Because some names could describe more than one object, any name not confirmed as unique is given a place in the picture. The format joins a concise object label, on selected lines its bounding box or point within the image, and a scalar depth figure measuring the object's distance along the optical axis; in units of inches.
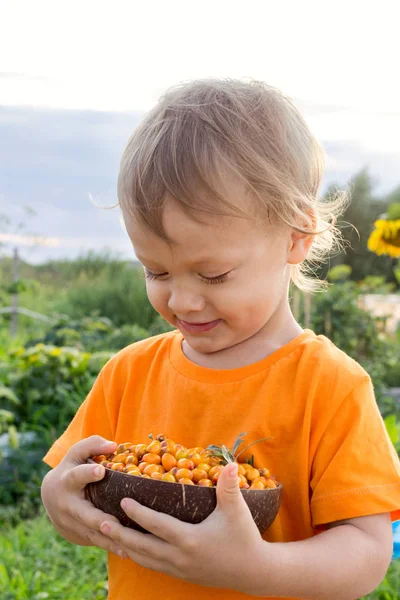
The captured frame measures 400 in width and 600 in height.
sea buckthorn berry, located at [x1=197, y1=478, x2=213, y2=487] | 28.5
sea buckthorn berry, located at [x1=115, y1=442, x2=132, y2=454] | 30.6
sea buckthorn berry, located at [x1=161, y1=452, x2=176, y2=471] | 29.0
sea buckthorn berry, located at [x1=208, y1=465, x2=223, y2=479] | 28.7
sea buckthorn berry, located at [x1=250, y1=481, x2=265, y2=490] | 29.1
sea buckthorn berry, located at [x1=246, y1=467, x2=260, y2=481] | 29.4
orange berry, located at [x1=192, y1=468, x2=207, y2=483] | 28.7
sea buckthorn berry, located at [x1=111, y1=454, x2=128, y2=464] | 29.9
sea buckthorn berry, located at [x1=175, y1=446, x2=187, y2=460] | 29.2
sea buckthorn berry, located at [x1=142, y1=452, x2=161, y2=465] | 29.2
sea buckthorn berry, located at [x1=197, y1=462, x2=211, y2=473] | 28.8
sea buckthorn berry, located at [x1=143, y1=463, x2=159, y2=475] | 28.9
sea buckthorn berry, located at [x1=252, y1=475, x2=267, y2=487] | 29.3
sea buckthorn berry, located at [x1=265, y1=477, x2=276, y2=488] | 29.5
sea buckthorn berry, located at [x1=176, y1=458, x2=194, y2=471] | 28.8
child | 29.1
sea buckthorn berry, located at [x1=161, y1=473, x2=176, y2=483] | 28.5
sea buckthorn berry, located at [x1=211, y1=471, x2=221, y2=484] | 28.6
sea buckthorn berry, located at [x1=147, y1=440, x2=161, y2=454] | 29.3
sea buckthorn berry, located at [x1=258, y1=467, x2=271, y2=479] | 29.9
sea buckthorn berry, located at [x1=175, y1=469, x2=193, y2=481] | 28.6
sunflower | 147.5
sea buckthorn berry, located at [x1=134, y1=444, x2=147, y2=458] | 29.7
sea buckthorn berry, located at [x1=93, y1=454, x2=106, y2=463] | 30.9
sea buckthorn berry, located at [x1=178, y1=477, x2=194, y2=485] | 28.4
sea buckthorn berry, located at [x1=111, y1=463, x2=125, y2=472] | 29.4
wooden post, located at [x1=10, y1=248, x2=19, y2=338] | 249.8
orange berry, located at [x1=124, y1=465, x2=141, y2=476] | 28.9
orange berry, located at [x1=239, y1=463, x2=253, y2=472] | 29.7
